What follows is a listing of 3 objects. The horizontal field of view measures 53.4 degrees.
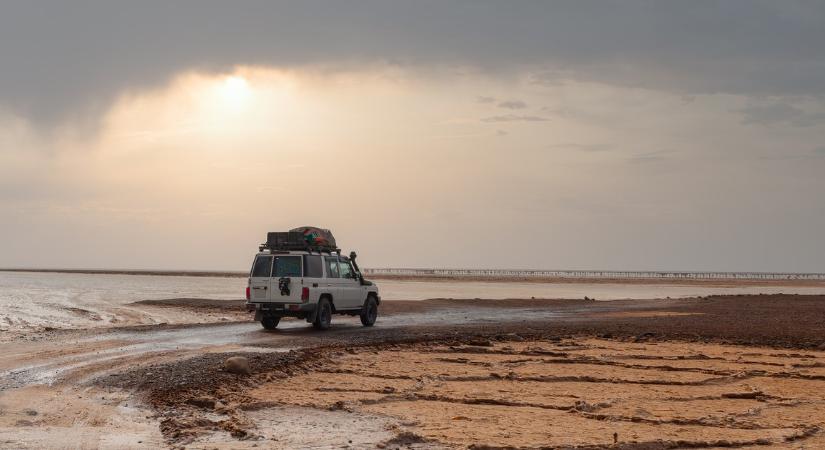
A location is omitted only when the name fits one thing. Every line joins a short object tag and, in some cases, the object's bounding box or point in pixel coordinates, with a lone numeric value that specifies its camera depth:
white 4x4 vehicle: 23.47
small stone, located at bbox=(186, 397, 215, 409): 11.12
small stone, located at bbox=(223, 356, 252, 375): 13.98
